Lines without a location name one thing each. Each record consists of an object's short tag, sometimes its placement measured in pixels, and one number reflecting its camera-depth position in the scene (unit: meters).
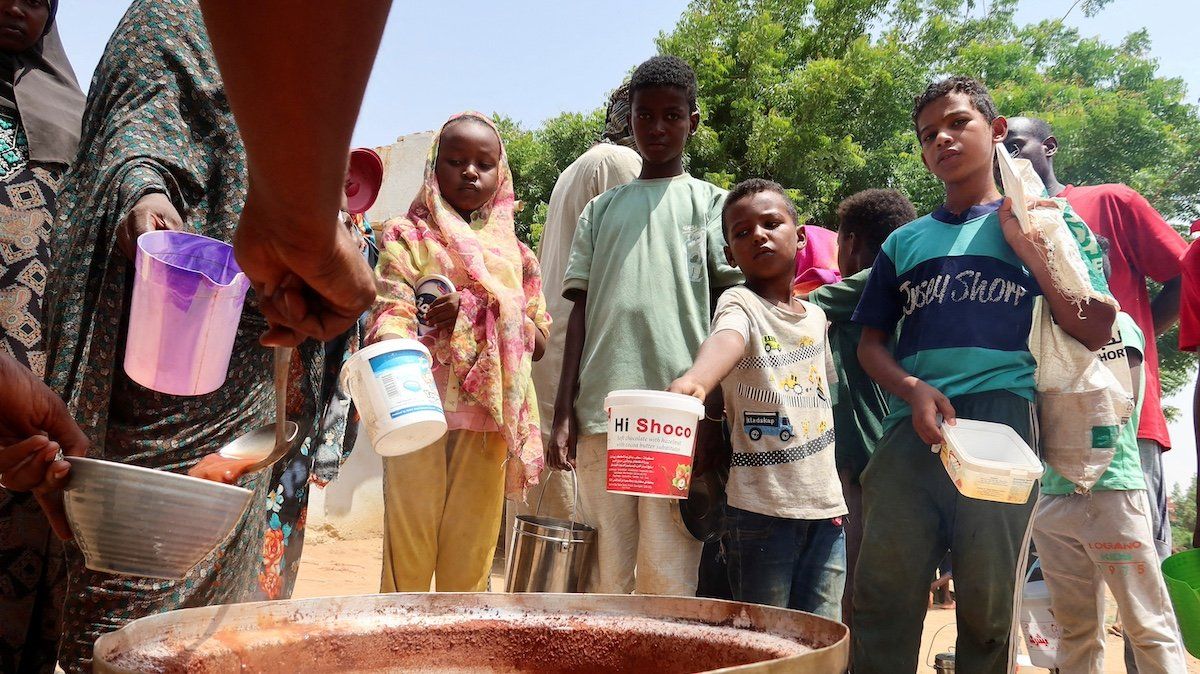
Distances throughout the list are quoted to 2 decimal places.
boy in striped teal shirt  2.83
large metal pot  1.23
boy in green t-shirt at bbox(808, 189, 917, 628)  3.82
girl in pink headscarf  3.22
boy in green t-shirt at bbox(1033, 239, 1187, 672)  3.16
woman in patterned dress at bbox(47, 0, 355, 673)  2.12
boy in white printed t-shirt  3.05
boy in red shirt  3.83
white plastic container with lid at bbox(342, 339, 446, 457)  2.44
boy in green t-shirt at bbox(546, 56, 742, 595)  3.35
